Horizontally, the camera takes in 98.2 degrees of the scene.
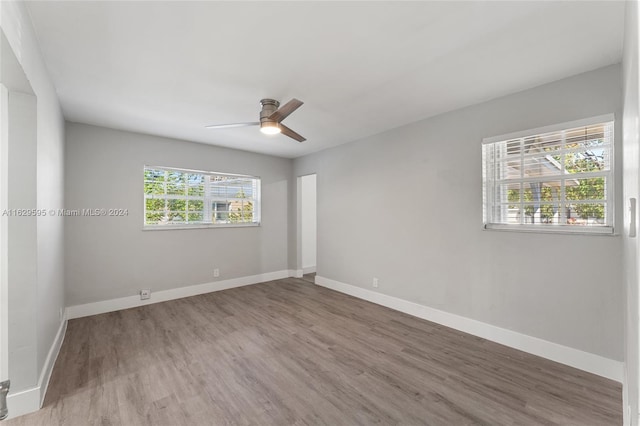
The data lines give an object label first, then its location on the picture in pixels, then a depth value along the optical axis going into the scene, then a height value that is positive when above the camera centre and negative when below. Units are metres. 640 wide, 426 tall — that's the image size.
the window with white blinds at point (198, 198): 4.26 +0.25
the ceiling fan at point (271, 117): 2.63 +0.92
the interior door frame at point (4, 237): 1.78 -0.15
